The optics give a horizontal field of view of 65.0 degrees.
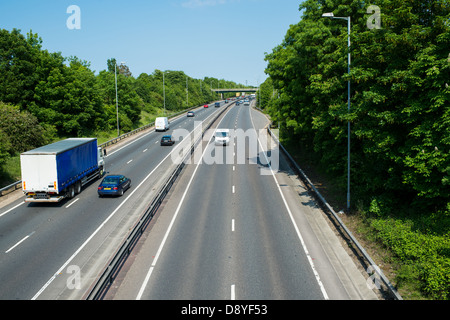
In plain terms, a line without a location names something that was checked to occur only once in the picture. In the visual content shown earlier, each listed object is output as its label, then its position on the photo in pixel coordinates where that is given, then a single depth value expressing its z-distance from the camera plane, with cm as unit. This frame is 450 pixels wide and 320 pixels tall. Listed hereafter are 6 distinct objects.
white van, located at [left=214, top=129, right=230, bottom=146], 4841
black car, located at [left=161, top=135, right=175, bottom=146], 4944
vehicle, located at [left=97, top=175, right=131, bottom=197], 2642
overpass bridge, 18801
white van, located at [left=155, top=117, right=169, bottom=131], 6397
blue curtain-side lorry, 2406
